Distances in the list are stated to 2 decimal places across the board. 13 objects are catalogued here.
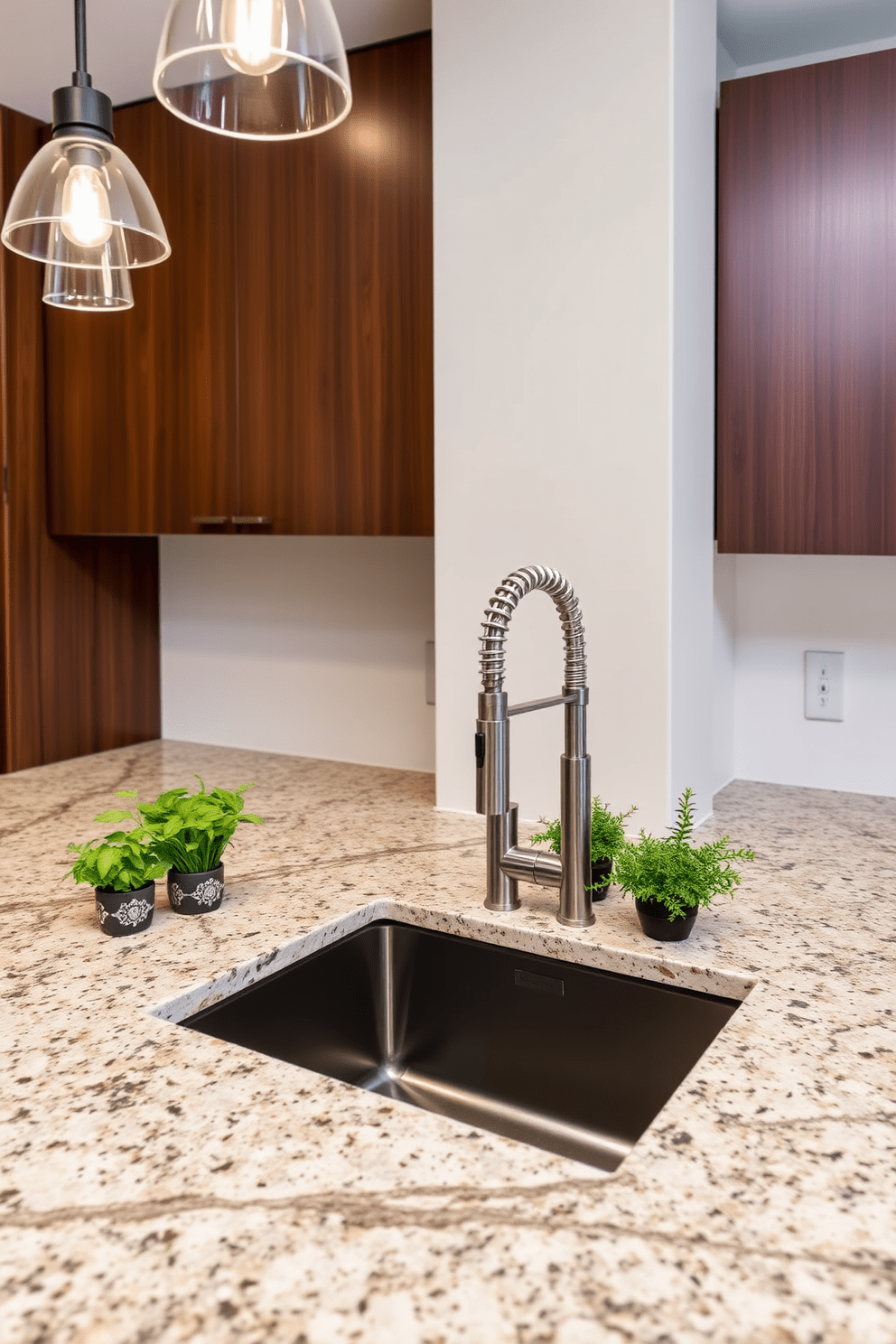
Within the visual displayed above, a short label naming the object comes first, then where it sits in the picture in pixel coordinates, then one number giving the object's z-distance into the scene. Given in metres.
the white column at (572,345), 1.49
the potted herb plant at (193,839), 1.25
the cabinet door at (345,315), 1.79
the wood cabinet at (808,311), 1.54
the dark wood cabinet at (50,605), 2.19
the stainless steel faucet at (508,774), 1.20
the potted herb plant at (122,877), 1.20
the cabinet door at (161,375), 2.01
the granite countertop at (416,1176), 0.64
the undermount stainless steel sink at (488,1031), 1.15
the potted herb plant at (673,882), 1.17
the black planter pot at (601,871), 1.31
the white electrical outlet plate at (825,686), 1.85
